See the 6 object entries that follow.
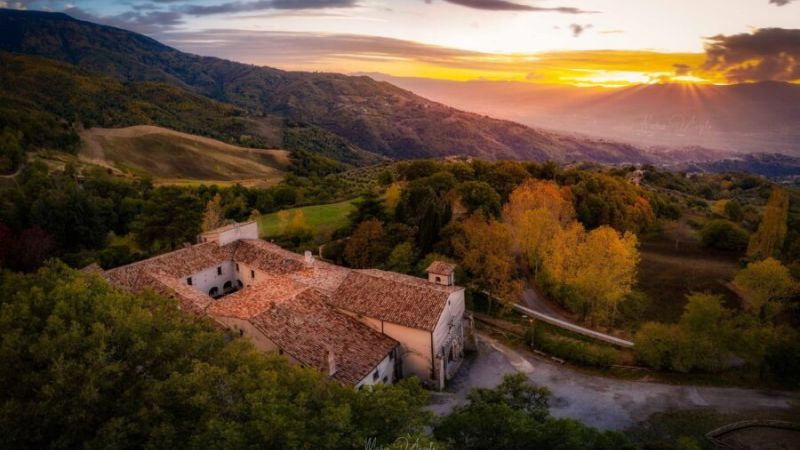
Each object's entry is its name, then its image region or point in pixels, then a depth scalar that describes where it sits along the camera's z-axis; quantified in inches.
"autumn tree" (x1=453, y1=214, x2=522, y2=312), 1574.8
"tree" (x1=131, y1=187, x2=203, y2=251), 2006.6
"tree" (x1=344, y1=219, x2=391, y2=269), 1758.1
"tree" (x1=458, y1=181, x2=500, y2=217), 2133.4
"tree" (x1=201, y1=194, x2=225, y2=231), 2098.9
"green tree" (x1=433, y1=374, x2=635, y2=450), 677.3
